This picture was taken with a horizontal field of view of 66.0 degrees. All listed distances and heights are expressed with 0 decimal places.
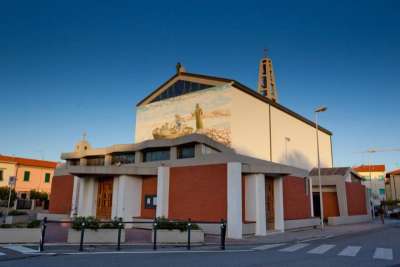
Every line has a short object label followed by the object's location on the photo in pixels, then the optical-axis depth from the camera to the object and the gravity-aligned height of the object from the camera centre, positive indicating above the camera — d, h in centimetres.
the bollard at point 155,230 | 1156 -135
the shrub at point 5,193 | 4078 -12
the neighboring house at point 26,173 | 4419 +291
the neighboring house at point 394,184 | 6341 +272
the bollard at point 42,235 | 1036 -142
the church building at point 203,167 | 1839 +181
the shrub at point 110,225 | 1282 -131
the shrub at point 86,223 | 1245 -119
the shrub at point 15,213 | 2383 -163
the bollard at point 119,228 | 1114 -128
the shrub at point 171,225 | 1359 -133
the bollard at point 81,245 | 1059 -175
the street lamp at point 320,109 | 2461 +686
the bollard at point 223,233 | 1207 -147
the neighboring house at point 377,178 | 7525 +481
